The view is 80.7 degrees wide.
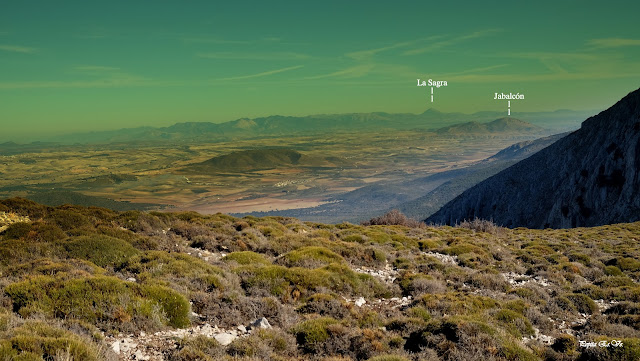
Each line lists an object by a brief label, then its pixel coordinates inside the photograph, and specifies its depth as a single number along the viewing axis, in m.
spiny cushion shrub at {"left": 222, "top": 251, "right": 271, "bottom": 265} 16.22
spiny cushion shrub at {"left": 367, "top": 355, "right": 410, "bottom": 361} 8.34
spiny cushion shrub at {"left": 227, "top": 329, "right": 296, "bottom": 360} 8.47
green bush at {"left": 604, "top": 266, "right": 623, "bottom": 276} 18.92
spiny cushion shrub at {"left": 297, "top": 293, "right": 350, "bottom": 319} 11.58
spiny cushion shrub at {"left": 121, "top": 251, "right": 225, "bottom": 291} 12.23
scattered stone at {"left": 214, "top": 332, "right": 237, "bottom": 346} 8.88
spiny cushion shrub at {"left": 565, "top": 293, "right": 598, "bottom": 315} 13.09
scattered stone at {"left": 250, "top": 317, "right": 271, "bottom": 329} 9.91
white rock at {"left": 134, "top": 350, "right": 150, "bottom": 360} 7.96
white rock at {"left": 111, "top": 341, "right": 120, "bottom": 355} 7.96
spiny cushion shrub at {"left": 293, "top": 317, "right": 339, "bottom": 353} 9.45
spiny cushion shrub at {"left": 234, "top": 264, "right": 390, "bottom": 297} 13.19
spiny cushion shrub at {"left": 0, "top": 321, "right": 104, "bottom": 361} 6.66
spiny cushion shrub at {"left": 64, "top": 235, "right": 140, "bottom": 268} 14.26
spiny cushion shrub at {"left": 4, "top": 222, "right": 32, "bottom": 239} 15.97
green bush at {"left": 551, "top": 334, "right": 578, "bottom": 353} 9.47
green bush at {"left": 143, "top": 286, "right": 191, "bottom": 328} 9.75
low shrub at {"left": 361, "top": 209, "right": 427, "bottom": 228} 39.78
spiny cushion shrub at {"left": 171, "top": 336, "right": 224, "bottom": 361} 7.96
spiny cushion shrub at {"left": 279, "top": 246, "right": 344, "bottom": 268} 16.77
